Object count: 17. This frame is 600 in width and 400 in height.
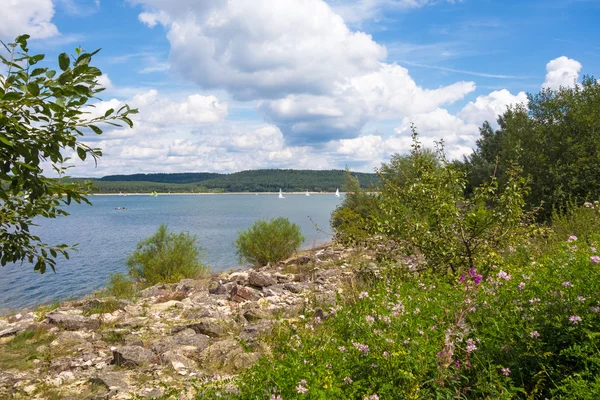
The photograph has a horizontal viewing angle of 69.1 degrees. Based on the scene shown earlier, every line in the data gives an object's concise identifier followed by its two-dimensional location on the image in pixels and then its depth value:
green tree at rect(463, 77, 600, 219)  21.00
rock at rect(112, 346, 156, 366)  6.70
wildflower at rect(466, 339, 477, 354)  3.99
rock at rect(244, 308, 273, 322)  9.09
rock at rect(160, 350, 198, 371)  6.41
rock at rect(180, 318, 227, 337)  8.30
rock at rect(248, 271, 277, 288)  13.77
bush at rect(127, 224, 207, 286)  18.47
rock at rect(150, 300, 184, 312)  11.27
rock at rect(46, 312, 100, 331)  9.54
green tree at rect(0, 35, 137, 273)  2.98
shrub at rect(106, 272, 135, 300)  13.41
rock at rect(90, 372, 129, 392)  5.68
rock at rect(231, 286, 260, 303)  11.89
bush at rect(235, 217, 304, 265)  22.22
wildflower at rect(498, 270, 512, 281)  5.08
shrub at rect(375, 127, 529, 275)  7.91
